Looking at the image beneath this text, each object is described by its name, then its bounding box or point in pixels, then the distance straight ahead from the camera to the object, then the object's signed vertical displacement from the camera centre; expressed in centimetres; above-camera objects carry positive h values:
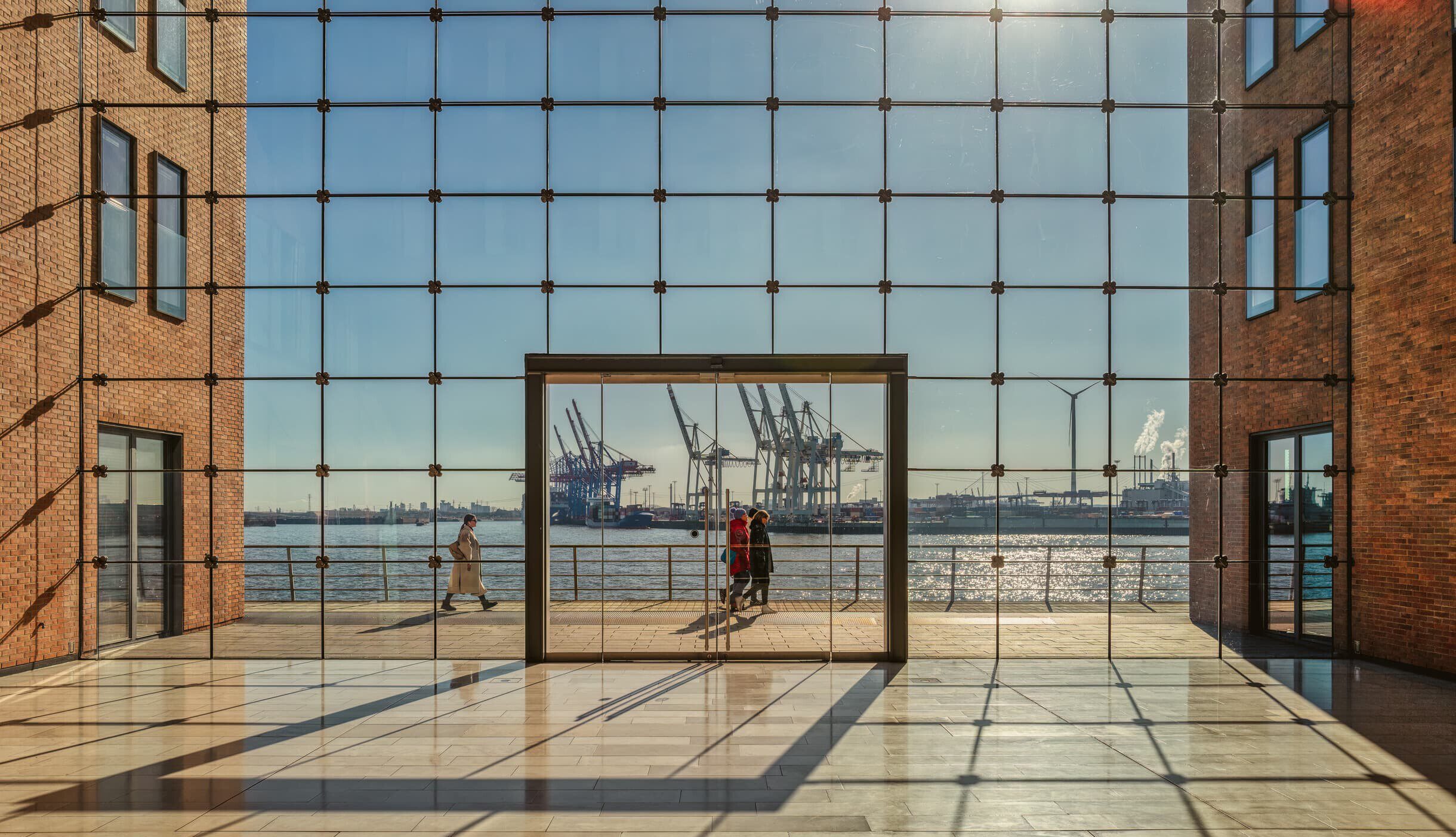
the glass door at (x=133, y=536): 1016 -109
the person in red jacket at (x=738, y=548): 1084 -125
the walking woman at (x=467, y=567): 1082 -160
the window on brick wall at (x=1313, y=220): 1024 +249
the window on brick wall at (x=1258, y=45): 1094 +476
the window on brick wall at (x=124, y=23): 1015 +466
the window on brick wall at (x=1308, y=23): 1026 +475
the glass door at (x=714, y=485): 998 -53
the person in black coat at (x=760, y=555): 1087 -143
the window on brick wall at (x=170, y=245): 1056 +227
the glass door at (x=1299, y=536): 1022 -108
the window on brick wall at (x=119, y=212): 1011 +253
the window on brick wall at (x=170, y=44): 1059 +462
